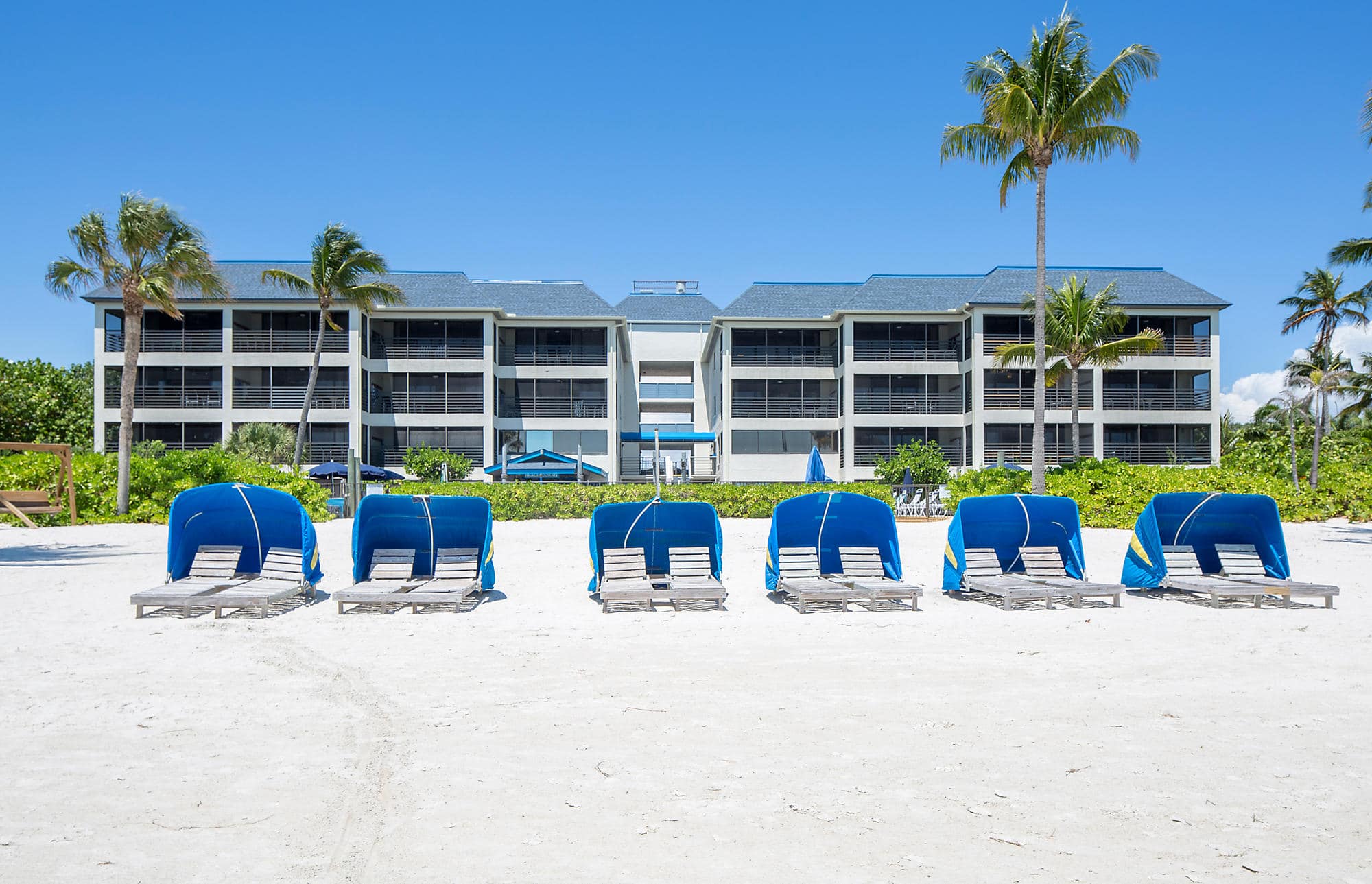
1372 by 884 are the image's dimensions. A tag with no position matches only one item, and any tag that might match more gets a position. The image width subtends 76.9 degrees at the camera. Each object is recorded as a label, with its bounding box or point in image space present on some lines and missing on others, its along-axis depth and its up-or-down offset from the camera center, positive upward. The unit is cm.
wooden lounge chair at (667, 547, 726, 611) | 1066 -143
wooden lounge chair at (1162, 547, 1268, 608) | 1097 -146
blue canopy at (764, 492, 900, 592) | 1196 -77
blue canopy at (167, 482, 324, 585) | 1146 -77
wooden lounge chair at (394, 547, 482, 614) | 1034 -150
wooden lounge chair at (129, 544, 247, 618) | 1002 -148
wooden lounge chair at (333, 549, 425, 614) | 1136 -142
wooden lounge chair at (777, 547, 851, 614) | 1061 -146
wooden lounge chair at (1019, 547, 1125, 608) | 1172 -134
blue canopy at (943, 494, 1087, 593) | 1233 -77
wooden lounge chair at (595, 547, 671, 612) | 1092 -134
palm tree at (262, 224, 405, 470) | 3612 +829
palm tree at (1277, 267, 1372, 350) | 4359 +867
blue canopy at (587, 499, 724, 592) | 1197 -80
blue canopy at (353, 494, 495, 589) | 1170 -79
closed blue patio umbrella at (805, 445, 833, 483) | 2658 +6
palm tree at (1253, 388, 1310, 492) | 3031 +261
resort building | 4262 +482
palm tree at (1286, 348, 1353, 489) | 2902 +315
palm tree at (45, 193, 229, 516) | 2364 +578
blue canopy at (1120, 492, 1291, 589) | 1205 -82
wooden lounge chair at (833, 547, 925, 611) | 1174 -133
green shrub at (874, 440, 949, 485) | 2953 +20
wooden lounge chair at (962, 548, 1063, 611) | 1084 -147
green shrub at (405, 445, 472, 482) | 3562 +29
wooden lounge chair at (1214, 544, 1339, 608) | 1180 -129
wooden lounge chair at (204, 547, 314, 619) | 1012 -151
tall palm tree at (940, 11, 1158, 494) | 2233 +960
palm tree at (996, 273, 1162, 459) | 3162 +507
